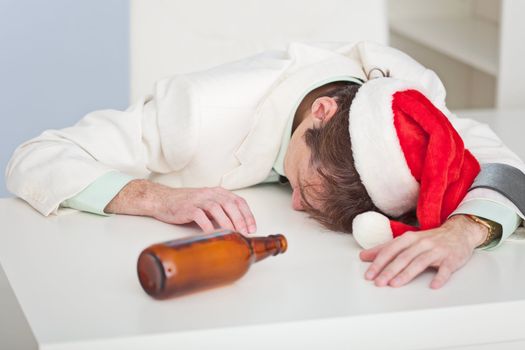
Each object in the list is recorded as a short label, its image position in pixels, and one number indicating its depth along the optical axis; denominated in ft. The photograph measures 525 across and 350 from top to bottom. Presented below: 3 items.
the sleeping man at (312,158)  5.14
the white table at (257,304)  4.27
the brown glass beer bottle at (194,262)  4.33
